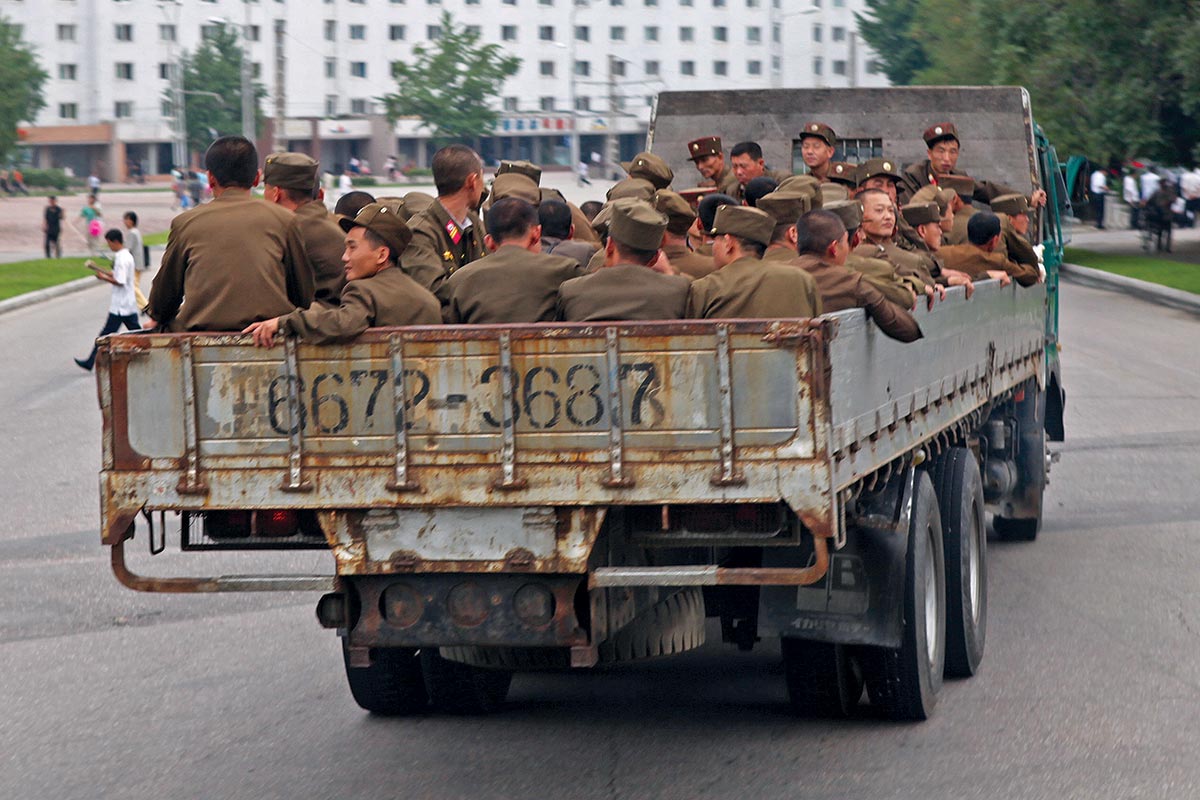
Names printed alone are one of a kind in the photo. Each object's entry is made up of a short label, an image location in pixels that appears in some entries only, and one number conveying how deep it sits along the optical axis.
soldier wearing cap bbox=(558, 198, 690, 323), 12.52
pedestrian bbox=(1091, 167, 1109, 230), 99.87
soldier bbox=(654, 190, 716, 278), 15.80
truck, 11.43
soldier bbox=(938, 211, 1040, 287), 19.61
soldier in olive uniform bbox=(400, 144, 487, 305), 14.66
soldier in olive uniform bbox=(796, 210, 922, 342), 12.90
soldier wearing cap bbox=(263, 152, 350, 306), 14.25
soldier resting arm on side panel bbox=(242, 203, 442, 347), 11.73
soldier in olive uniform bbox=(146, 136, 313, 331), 12.87
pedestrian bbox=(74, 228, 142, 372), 44.56
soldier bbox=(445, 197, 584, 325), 12.85
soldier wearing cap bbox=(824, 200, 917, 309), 13.73
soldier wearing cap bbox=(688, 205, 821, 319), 12.62
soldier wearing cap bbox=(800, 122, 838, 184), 23.31
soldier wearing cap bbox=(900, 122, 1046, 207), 24.08
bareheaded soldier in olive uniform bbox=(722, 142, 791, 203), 22.75
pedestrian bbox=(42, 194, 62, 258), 94.31
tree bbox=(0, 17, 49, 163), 134.75
